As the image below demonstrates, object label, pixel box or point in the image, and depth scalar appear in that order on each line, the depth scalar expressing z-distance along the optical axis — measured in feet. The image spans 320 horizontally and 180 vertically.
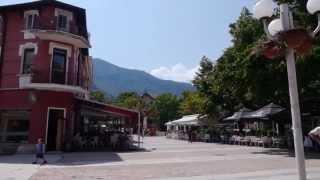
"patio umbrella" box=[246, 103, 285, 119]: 69.48
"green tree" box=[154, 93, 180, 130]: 209.75
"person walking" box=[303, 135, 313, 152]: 64.59
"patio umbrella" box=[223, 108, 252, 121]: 81.09
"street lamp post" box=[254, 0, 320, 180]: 18.37
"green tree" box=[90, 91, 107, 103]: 192.72
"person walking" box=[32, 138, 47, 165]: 43.47
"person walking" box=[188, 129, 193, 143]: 100.34
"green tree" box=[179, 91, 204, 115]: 158.94
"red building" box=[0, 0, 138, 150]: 57.26
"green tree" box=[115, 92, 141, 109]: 199.39
